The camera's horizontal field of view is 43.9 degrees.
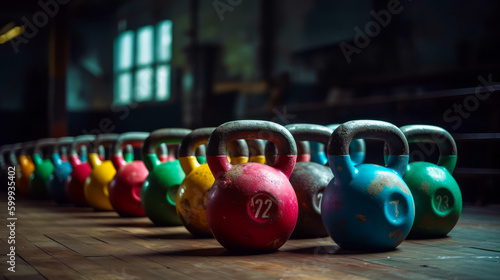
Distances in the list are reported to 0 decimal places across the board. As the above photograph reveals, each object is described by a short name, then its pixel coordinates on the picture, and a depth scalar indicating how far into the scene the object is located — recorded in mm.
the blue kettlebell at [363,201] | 3594
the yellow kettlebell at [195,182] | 4297
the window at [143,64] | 15469
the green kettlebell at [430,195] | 4242
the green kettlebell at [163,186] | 5031
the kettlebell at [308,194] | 4340
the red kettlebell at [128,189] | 5801
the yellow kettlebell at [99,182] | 6594
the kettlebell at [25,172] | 9329
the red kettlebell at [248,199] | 3533
